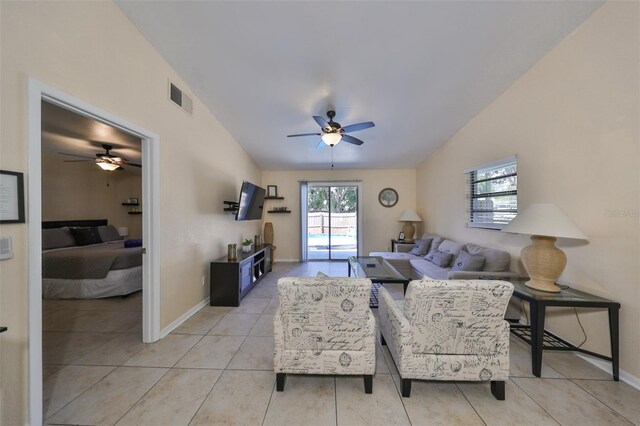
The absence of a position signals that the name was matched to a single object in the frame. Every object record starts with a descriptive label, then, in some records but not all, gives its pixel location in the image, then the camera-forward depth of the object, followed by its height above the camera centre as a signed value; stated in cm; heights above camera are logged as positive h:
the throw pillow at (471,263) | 293 -69
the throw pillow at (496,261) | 285 -63
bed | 335 -93
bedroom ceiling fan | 418 +101
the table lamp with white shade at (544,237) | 189 -24
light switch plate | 121 -20
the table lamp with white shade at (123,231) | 572 -49
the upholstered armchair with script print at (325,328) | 152 -83
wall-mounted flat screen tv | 369 +18
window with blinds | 295 +26
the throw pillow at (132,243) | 414 -58
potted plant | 411 -63
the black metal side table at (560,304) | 174 -79
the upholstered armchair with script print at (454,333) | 146 -84
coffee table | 282 -87
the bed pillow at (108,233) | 504 -49
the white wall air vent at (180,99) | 259 +139
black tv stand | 322 -102
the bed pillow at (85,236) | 452 -49
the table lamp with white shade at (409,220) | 550 -21
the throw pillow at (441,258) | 373 -81
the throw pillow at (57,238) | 415 -50
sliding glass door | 629 -17
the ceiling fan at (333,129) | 292 +111
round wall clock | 617 +44
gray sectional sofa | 284 -75
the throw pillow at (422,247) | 469 -77
